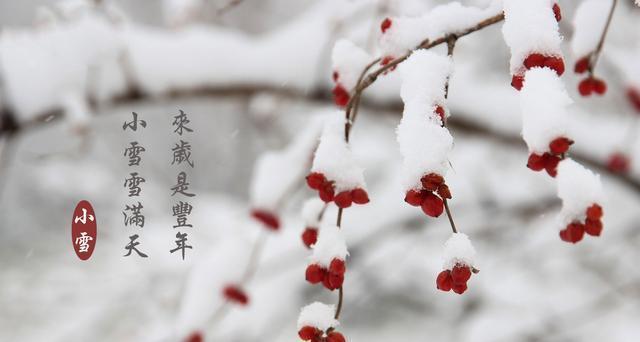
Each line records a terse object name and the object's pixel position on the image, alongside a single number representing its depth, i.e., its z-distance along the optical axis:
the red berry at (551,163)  0.66
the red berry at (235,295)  1.09
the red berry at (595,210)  0.66
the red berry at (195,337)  1.14
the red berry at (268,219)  1.05
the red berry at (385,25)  0.71
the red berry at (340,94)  0.73
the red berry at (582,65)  0.74
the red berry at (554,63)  0.66
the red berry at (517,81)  0.66
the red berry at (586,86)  0.75
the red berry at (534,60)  0.66
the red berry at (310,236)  0.73
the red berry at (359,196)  0.69
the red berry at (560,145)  0.65
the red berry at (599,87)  0.75
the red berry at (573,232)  0.66
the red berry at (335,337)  0.69
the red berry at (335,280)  0.68
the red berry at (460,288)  0.67
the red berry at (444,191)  0.65
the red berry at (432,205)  0.66
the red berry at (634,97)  1.12
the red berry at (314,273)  0.69
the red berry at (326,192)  0.69
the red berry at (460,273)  0.67
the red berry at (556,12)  0.67
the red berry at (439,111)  0.67
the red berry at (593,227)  0.66
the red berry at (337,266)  0.68
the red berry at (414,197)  0.66
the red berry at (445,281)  0.67
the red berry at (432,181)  0.65
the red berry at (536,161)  0.65
